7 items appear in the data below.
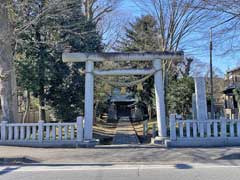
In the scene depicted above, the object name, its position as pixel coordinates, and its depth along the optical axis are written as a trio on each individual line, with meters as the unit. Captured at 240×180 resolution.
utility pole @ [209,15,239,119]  24.34
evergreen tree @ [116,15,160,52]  25.33
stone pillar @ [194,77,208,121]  15.04
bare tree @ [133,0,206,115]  21.53
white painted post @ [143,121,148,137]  24.41
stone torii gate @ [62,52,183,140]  14.48
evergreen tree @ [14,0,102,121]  21.70
